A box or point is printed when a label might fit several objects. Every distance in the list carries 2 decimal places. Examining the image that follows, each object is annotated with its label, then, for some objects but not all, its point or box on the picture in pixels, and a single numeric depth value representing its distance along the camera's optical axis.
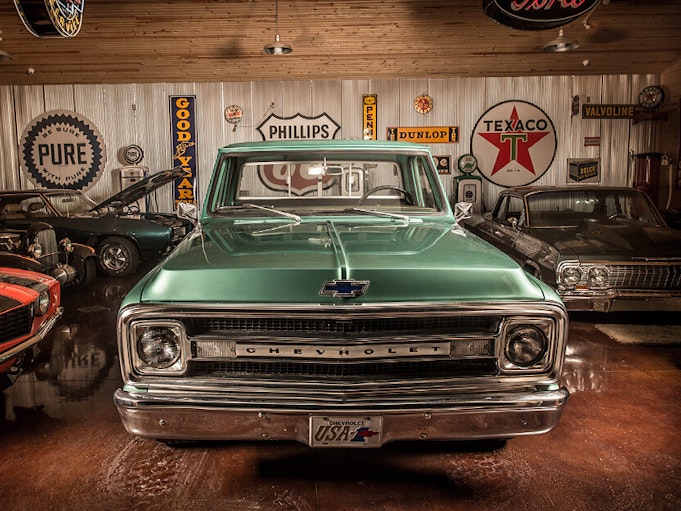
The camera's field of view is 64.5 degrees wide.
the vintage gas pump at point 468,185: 10.98
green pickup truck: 2.01
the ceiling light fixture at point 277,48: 8.01
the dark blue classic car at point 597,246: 4.75
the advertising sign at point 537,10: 5.70
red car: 3.22
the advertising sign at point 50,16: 4.69
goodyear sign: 11.14
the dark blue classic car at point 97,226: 7.38
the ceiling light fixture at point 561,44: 8.03
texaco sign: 11.20
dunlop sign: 11.23
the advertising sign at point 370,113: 11.12
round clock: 10.86
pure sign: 11.24
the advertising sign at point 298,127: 11.20
